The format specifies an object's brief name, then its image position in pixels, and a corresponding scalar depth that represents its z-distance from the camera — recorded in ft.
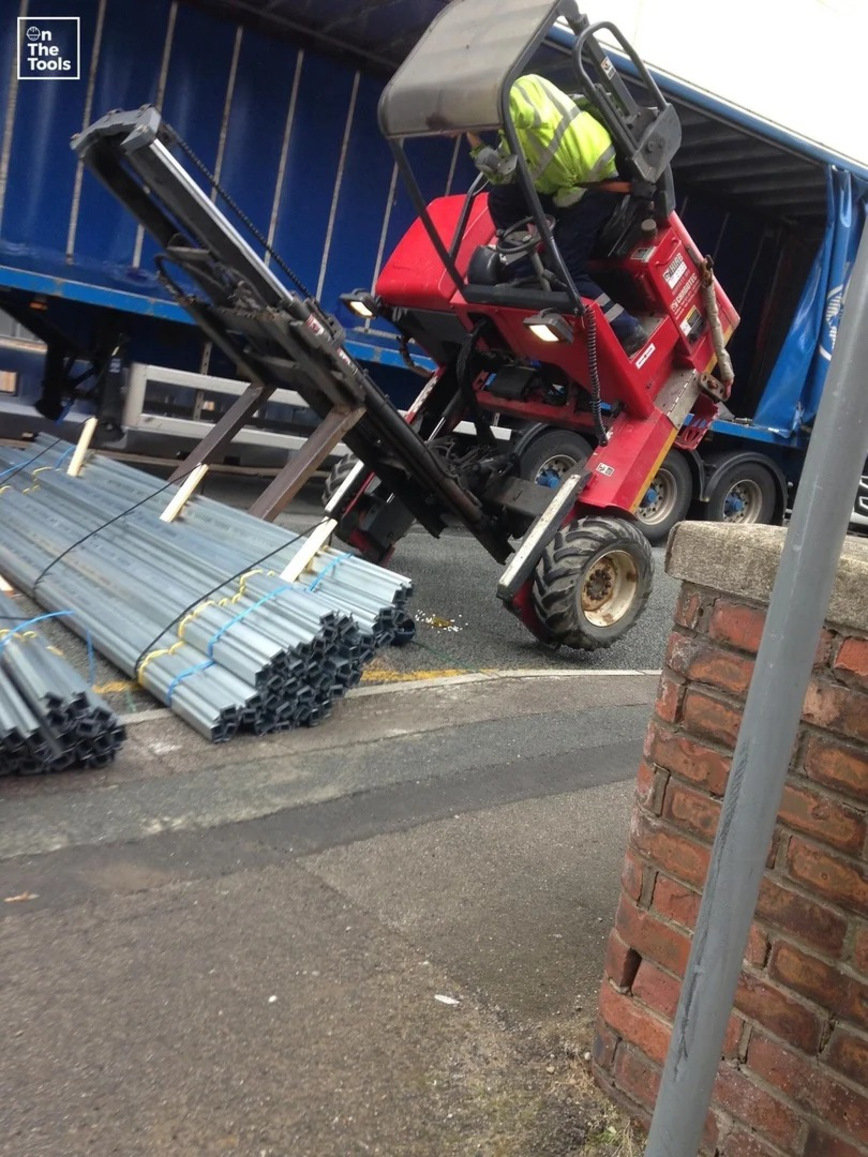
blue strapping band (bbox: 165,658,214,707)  15.83
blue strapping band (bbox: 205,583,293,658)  16.10
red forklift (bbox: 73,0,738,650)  18.11
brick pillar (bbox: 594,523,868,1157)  7.07
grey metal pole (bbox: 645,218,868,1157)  5.33
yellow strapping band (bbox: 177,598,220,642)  16.79
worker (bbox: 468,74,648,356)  17.31
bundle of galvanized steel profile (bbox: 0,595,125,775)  12.78
